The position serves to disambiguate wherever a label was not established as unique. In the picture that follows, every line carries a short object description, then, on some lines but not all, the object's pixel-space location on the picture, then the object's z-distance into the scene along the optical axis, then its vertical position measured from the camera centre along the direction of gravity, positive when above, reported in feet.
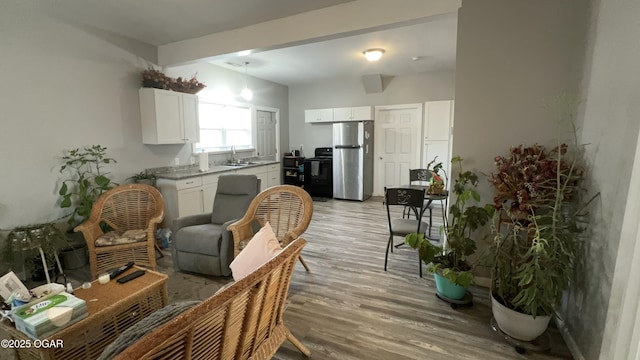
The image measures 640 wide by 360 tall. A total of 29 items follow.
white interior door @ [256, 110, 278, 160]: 20.25 +0.58
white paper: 5.06 -2.58
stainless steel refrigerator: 19.66 -1.02
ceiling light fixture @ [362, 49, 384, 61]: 13.67 +4.24
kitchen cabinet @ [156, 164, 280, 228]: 12.27 -2.30
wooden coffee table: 4.74 -3.16
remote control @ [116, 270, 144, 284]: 6.14 -2.89
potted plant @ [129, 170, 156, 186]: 12.19 -1.50
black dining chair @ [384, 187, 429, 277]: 9.05 -1.90
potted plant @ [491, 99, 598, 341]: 5.50 -1.88
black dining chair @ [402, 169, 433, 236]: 13.80 -1.53
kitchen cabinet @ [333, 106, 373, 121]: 19.92 +2.05
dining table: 10.20 -1.88
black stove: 20.86 -2.30
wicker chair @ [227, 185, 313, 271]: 8.25 -2.14
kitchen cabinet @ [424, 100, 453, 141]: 18.15 +1.48
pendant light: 16.75 +2.85
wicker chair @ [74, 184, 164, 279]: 8.57 -2.55
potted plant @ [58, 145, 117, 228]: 9.82 -1.37
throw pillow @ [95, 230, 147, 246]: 8.60 -2.90
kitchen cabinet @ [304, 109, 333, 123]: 21.03 +2.03
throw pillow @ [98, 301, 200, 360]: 2.90 -1.95
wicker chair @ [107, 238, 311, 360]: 2.56 -1.99
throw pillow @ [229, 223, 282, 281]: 5.72 -2.21
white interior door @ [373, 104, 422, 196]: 19.58 +0.00
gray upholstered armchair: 8.82 -2.77
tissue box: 4.46 -2.74
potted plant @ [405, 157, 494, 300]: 7.19 -2.67
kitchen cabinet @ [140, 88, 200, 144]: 12.28 +1.17
